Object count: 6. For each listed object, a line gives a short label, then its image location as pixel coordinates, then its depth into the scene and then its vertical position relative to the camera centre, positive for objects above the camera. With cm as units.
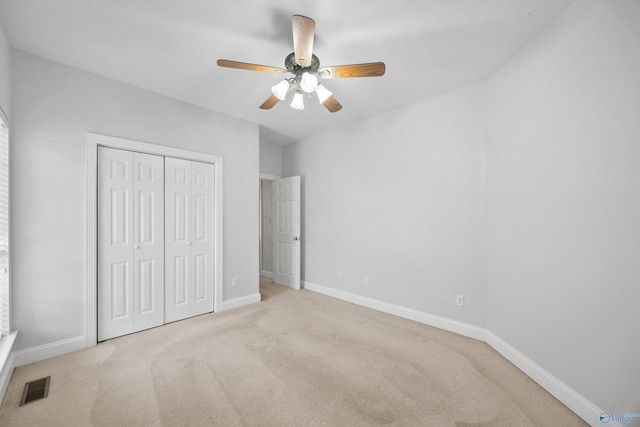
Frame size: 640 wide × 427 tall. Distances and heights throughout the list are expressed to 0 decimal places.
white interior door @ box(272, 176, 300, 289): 448 -32
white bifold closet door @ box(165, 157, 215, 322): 301 -30
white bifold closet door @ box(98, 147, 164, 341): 257 -29
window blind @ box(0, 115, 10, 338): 197 -12
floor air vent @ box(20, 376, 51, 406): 175 -130
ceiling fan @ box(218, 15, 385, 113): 166 +113
